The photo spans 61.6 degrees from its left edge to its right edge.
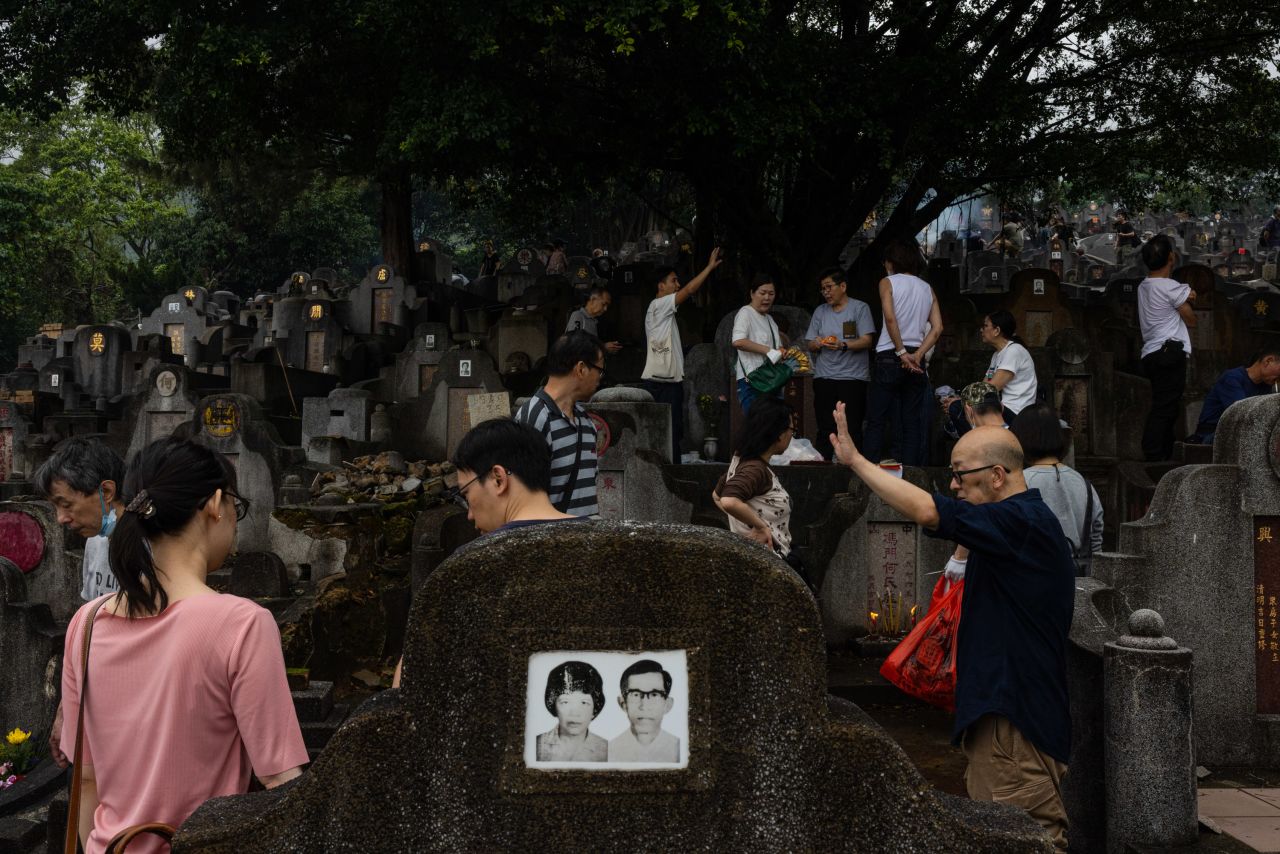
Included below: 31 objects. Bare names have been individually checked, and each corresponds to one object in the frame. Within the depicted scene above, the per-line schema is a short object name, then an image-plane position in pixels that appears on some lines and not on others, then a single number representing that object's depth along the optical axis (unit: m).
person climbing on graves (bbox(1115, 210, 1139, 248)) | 27.89
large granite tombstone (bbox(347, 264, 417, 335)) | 22.23
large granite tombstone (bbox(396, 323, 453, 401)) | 17.23
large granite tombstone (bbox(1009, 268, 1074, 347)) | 16.27
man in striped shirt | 4.34
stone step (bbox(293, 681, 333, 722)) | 6.34
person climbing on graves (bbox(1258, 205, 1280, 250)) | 28.50
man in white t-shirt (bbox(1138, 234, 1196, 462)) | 9.61
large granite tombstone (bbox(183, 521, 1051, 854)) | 2.26
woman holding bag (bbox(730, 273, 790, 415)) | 8.96
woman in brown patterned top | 5.29
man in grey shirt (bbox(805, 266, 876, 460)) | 9.20
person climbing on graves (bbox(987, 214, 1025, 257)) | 25.30
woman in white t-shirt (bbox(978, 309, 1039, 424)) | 8.20
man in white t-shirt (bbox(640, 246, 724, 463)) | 9.84
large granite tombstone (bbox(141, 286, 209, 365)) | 24.53
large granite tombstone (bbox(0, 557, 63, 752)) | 6.22
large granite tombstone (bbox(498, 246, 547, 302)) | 24.77
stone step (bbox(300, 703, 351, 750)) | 6.02
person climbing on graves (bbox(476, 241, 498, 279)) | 26.72
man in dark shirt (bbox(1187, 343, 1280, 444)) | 8.25
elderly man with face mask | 3.76
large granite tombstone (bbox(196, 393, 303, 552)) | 11.86
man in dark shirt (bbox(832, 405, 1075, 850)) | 3.32
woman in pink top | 2.25
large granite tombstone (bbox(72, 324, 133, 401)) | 22.62
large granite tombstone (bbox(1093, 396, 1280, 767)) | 6.01
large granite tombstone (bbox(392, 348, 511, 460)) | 13.97
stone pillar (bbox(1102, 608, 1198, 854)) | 4.05
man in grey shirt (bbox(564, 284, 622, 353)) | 12.62
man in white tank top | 8.78
